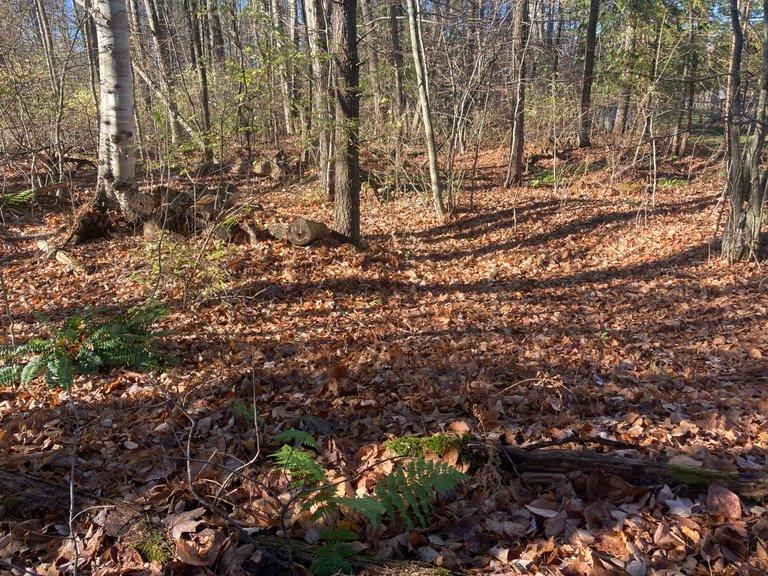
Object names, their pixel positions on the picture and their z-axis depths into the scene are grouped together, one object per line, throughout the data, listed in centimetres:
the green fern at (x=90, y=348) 414
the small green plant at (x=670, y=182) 1412
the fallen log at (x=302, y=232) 820
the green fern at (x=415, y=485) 235
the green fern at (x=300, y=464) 259
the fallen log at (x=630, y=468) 256
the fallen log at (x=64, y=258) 712
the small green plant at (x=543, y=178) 1438
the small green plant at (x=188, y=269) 619
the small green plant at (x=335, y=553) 212
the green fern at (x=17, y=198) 514
